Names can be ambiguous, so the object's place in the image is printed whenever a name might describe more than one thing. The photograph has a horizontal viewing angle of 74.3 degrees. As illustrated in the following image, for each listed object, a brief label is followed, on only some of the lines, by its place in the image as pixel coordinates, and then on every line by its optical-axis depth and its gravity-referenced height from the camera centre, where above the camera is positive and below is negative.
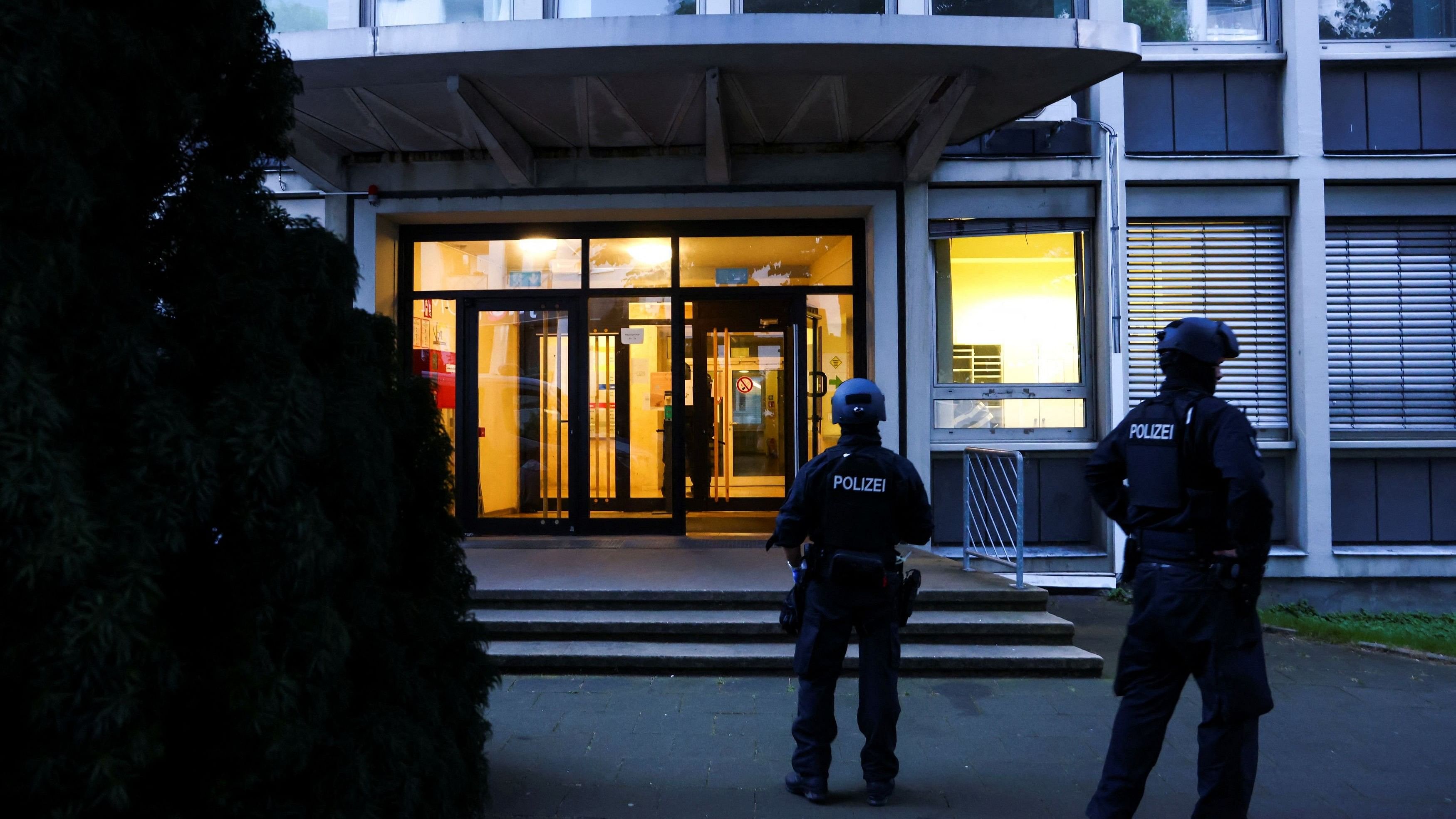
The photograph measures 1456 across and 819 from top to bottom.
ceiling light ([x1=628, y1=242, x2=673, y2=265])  9.70 +1.78
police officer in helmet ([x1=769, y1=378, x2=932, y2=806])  4.10 -0.62
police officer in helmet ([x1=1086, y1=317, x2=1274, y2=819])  3.35 -0.54
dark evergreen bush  2.12 -0.06
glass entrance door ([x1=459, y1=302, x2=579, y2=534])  9.66 +0.15
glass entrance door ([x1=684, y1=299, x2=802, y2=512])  9.75 +0.25
